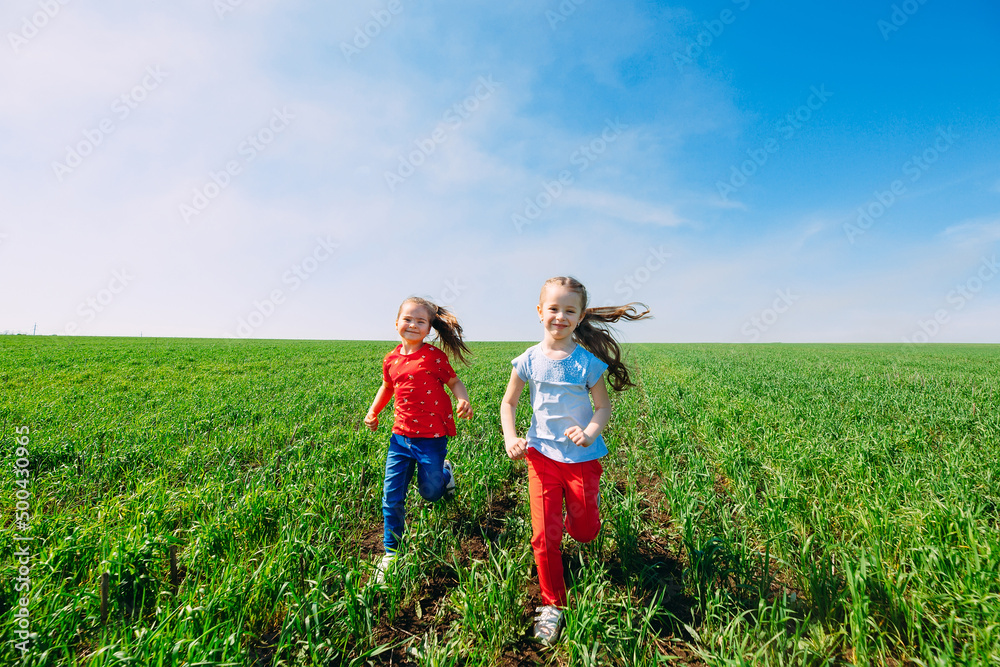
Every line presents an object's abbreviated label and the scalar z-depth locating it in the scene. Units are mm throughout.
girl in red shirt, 3227
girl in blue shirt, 2525
